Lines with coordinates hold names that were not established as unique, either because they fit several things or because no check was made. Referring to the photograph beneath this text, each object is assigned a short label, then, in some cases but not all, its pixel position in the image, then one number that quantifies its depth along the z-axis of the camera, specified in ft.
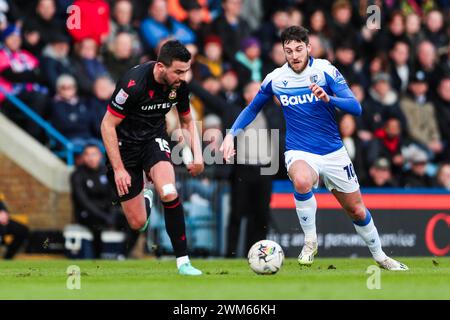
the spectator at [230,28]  70.90
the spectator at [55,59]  62.54
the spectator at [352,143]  64.90
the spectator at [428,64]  76.48
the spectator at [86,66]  63.57
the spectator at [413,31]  78.33
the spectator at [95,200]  59.21
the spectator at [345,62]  71.41
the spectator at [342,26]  74.74
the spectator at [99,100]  62.28
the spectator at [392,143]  68.85
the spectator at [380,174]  64.54
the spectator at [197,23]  69.56
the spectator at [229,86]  62.71
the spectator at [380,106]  70.23
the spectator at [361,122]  67.36
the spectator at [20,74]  61.77
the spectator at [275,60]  67.00
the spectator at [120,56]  64.39
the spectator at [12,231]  56.54
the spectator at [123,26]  65.92
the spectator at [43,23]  63.82
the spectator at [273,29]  71.97
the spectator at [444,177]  68.64
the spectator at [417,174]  68.85
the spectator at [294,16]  72.49
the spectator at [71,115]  61.21
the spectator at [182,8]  70.54
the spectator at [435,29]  79.71
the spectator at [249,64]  68.03
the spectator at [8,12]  63.46
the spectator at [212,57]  67.26
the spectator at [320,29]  73.27
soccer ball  39.37
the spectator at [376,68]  73.77
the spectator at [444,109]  74.79
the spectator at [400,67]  75.31
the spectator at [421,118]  73.92
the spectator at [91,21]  64.80
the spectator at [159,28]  66.64
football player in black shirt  39.34
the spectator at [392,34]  76.48
